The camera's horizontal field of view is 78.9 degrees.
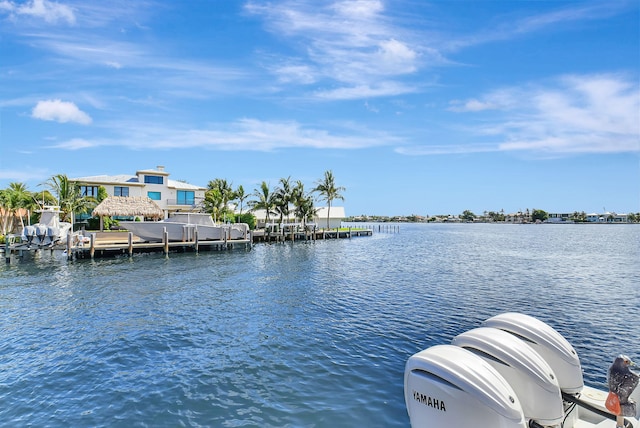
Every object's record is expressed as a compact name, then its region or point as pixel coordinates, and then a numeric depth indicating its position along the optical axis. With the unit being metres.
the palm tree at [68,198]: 47.00
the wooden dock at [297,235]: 54.44
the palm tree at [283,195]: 60.16
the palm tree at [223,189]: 58.34
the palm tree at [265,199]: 59.34
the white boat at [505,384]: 4.36
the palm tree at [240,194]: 63.75
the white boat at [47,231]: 31.61
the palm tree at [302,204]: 61.08
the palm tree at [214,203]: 56.59
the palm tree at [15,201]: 43.23
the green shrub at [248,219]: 61.66
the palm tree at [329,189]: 71.06
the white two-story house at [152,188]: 53.28
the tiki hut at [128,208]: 42.62
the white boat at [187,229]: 37.56
